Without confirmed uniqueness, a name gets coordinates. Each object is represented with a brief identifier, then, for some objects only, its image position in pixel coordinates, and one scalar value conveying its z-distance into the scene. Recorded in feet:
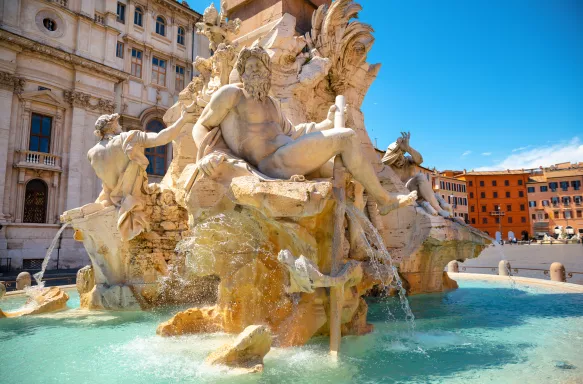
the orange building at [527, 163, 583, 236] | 160.66
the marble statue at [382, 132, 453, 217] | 21.71
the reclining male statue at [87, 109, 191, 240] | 18.54
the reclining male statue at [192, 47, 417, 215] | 11.88
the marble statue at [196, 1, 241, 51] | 22.36
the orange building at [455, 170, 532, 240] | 174.40
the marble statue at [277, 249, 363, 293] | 9.94
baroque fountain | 11.59
